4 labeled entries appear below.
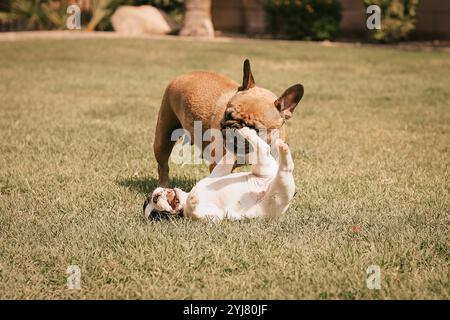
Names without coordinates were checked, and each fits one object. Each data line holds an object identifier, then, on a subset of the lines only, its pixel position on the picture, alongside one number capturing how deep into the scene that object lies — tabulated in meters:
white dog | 4.20
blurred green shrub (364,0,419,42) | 20.50
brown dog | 4.35
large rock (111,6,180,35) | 22.50
